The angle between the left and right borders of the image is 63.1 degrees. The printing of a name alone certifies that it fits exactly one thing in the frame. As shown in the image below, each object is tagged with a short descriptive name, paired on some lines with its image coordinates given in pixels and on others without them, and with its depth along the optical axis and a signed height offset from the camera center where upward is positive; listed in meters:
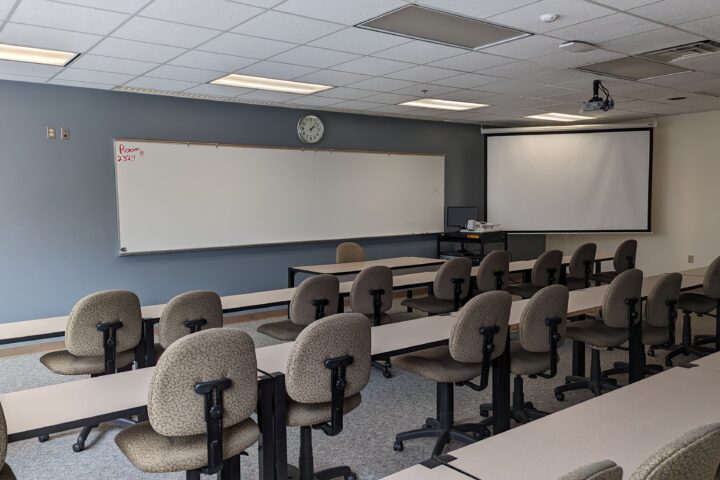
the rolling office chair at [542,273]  5.91 -0.87
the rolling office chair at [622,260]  6.74 -0.86
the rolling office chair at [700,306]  4.84 -1.05
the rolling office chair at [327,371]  2.46 -0.78
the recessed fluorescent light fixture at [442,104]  7.09 +1.05
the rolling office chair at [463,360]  3.02 -0.97
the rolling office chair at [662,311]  4.06 -0.89
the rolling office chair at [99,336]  3.20 -0.80
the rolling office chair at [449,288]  5.11 -0.88
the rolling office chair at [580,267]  6.49 -0.90
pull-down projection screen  9.02 +0.09
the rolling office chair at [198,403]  2.08 -0.77
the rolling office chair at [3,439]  1.79 -0.74
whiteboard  6.23 -0.04
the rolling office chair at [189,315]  3.32 -0.72
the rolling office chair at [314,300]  4.03 -0.76
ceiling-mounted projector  5.74 +0.81
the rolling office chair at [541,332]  3.30 -0.83
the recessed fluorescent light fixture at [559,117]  8.36 +1.03
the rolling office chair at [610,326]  3.89 -1.01
